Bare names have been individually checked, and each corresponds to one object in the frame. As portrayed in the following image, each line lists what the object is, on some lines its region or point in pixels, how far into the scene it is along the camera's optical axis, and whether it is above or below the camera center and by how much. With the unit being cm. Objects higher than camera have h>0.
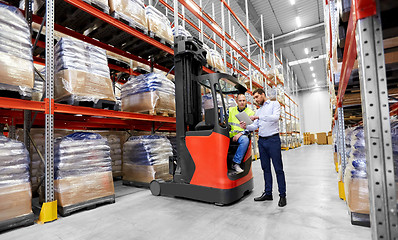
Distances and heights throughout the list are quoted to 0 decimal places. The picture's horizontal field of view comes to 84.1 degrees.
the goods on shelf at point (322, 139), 2314 -140
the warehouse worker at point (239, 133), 360 -8
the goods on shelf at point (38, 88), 359 +79
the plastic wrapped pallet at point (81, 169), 288 -49
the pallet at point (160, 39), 433 +192
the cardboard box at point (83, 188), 285 -75
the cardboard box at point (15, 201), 233 -71
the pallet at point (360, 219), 228 -99
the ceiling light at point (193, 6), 544 +317
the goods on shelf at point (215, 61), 638 +208
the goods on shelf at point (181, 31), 533 +243
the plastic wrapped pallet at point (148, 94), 411 +73
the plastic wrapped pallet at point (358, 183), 220 -59
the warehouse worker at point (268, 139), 320 -17
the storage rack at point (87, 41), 269 +151
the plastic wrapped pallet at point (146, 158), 426 -54
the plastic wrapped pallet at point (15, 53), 239 +94
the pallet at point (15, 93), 244 +50
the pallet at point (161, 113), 412 +36
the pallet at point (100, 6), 333 +198
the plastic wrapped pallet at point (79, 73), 297 +85
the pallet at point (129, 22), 365 +194
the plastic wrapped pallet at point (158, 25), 434 +219
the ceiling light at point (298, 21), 1371 +669
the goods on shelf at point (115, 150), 524 -43
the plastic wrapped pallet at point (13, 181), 235 -50
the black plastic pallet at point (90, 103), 302 +45
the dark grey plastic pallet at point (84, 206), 283 -98
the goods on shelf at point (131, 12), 364 +210
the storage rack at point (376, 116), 114 +4
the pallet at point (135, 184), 440 -106
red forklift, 320 -23
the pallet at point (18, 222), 232 -94
